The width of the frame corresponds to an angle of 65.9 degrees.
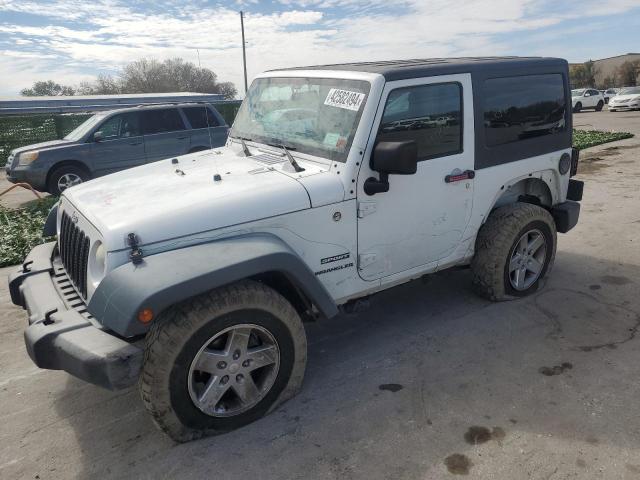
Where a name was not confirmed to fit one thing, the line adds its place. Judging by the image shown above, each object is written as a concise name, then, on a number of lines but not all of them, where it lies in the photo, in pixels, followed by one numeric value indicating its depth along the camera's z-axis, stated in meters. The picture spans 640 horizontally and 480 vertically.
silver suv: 9.61
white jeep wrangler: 2.53
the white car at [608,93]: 35.69
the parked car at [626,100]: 27.75
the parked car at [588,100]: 31.27
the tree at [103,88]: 53.95
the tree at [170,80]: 57.79
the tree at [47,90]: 55.52
